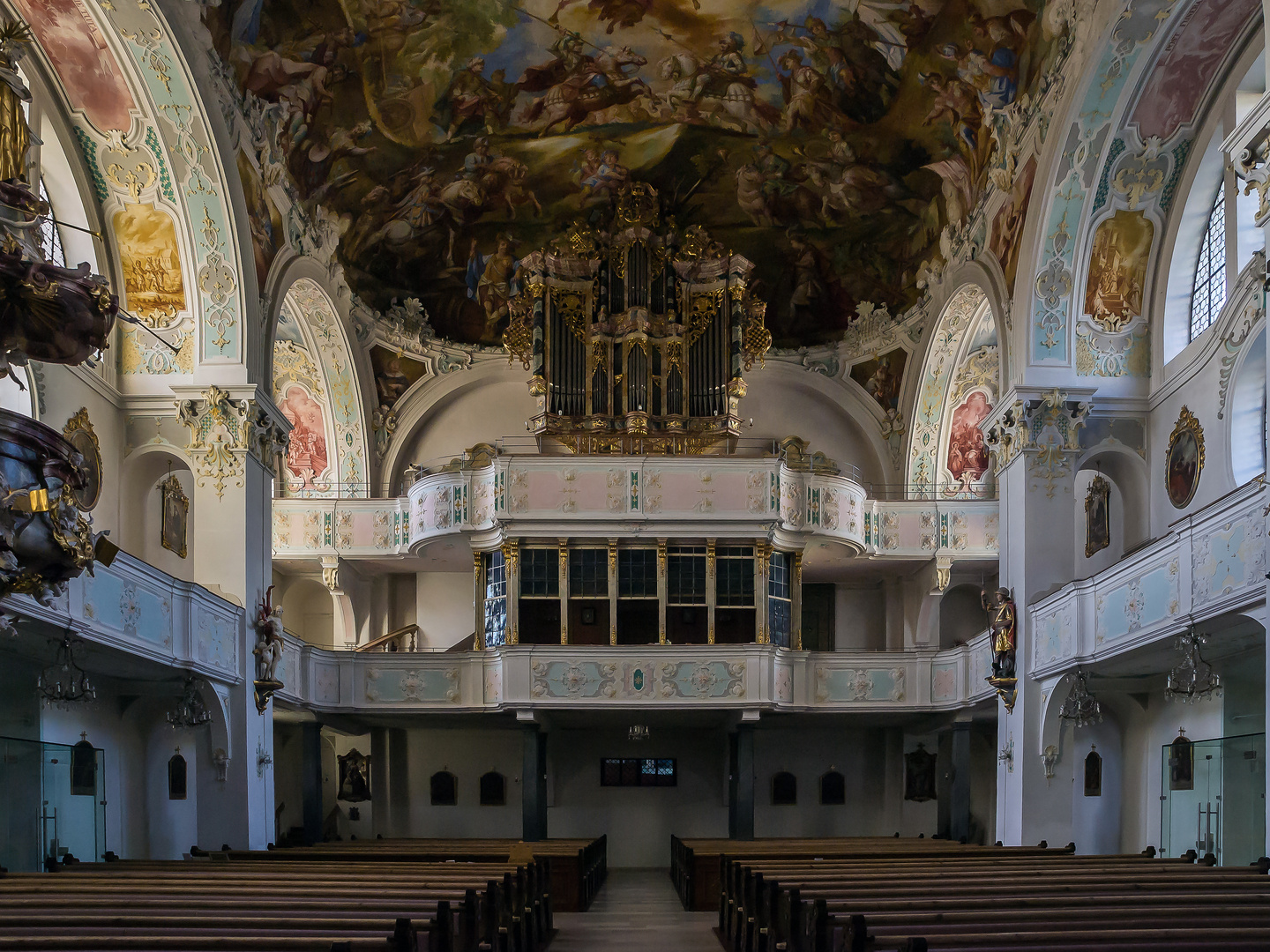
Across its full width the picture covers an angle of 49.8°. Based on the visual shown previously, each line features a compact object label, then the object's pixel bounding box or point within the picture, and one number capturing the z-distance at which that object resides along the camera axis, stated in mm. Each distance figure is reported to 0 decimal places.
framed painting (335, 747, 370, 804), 31781
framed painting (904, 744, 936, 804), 31672
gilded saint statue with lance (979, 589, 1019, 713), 21906
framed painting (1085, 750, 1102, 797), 23203
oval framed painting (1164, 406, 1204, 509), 20500
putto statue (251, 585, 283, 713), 22156
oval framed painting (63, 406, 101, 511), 20234
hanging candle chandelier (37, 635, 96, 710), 15508
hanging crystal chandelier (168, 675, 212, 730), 20297
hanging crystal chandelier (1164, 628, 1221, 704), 15922
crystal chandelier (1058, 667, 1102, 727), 20547
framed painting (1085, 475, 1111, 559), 23047
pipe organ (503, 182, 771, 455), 28531
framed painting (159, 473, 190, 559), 22594
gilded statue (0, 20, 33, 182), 10336
